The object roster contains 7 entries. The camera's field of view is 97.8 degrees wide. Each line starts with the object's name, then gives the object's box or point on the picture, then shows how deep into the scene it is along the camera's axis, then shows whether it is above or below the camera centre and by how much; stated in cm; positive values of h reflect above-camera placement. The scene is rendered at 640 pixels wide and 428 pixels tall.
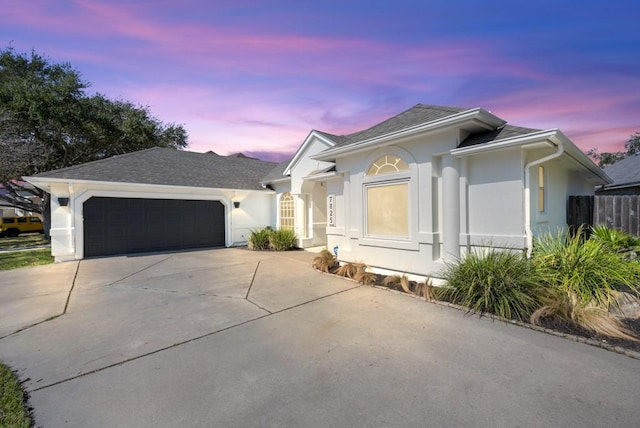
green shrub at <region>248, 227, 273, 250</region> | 1322 -127
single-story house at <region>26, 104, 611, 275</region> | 576 +66
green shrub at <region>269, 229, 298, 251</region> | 1288 -125
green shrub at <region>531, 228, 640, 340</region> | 419 -124
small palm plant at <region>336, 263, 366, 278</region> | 740 -155
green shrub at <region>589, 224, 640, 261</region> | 618 -77
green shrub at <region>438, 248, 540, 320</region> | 462 -133
